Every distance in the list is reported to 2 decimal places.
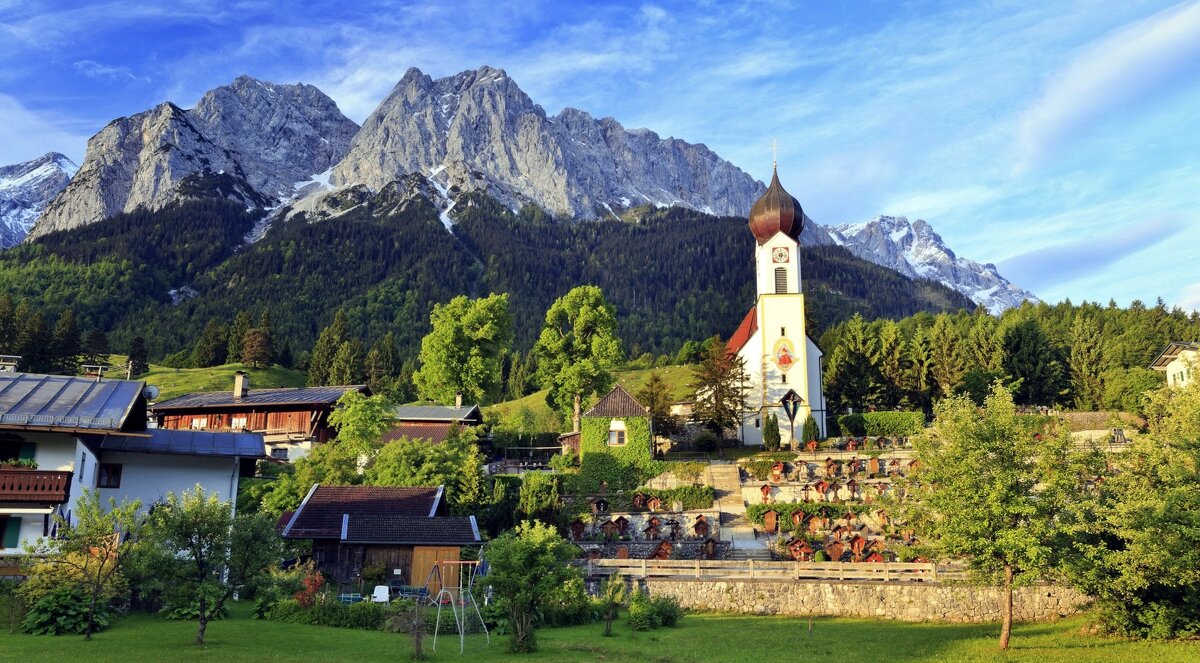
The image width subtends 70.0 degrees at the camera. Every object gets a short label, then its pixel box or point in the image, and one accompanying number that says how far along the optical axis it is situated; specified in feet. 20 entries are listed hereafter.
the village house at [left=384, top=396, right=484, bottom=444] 180.99
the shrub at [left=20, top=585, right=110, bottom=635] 71.05
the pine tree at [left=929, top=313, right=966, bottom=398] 224.12
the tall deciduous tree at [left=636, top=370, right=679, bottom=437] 175.22
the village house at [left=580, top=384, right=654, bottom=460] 155.22
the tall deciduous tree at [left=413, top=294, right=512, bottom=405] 204.64
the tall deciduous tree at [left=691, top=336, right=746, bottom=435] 182.09
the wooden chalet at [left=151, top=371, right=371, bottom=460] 187.73
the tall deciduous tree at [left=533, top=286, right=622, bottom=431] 193.26
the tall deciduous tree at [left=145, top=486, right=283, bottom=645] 68.18
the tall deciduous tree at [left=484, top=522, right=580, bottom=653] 75.05
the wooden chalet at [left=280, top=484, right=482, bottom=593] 108.58
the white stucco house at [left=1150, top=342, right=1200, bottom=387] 209.95
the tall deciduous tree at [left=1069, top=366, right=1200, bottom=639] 75.20
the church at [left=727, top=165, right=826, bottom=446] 198.49
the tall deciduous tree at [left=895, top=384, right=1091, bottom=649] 77.10
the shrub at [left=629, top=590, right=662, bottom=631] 90.74
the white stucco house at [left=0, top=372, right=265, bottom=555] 88.69
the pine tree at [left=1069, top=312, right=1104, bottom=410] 226.79
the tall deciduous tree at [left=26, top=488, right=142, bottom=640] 70.69
